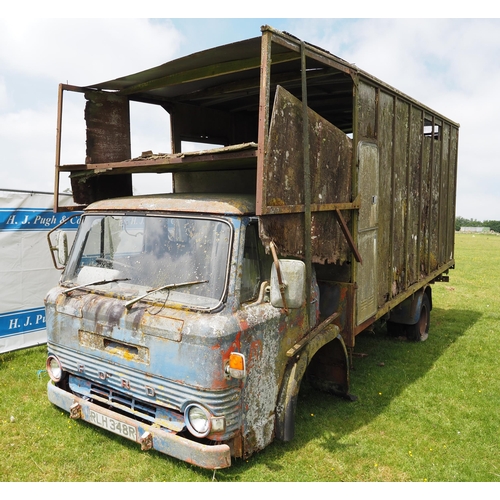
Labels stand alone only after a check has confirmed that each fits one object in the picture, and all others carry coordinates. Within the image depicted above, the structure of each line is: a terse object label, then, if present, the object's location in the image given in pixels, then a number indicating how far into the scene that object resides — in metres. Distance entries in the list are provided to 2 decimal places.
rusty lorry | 3.47
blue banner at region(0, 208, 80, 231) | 6.55
